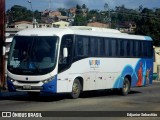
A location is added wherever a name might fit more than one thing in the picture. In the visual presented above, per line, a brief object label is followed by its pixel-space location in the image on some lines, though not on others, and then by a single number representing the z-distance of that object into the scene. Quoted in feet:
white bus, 68.13
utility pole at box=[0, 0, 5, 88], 95.55
